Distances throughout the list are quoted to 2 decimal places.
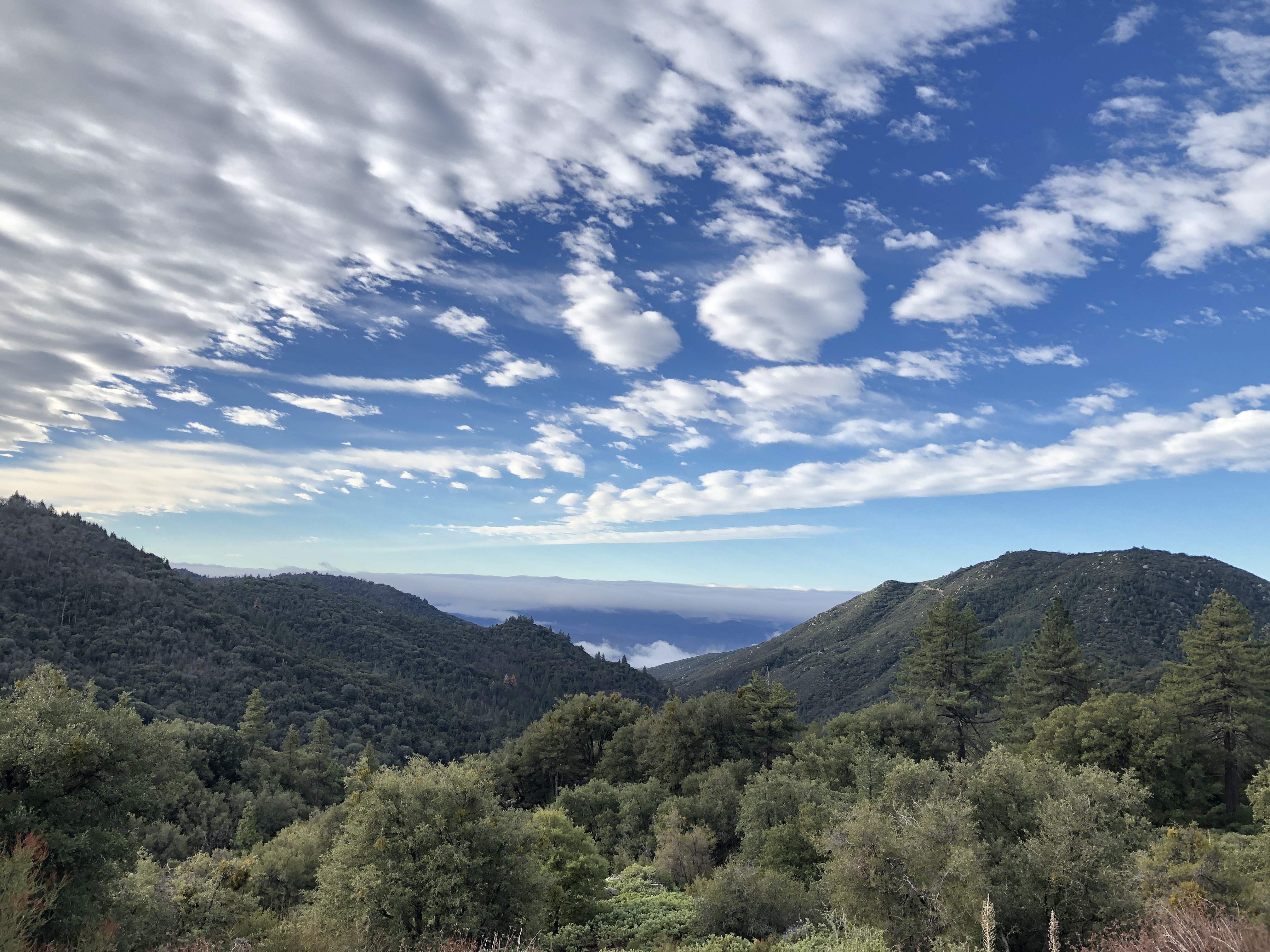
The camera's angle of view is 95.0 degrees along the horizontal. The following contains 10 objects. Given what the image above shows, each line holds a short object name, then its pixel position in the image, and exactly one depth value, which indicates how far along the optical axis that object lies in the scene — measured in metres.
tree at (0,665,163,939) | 18.20
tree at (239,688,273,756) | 90.50
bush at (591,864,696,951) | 27.94
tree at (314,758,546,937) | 20.81
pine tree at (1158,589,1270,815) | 44.81
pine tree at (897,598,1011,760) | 49.31
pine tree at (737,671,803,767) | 61.75
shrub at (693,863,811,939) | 26.44
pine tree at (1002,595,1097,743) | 56.91
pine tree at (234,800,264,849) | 60.44
